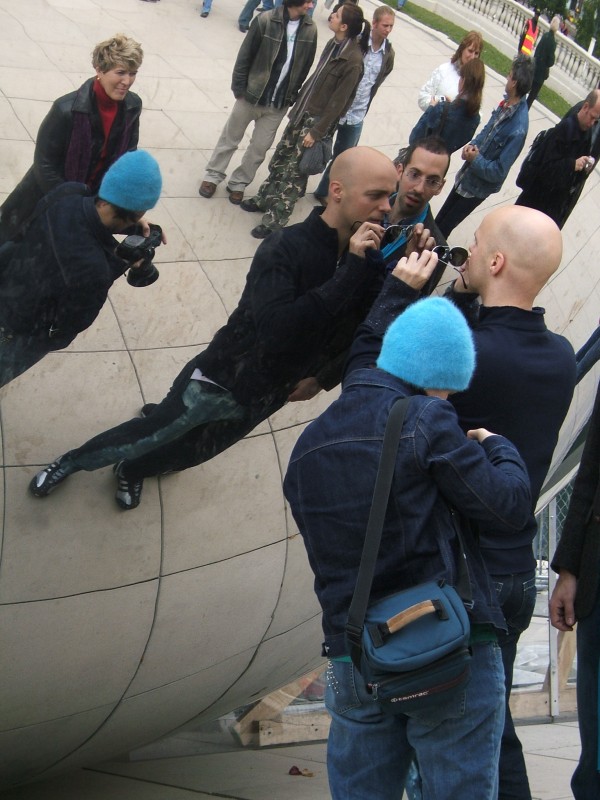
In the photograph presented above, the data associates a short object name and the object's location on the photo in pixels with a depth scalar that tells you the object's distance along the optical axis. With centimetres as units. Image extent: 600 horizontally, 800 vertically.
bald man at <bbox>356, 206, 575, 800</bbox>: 325
